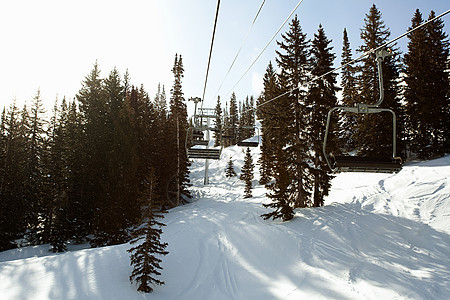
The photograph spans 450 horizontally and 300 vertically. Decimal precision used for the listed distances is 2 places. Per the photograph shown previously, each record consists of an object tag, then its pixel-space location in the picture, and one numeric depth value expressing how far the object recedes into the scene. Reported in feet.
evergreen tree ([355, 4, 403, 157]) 72.18
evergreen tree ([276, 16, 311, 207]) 51.42
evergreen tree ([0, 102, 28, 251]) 62.80
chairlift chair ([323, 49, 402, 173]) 22.46
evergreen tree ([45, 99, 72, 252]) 59.93
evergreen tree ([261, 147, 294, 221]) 44.80
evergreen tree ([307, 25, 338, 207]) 50.70
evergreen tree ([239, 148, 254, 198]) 93.84
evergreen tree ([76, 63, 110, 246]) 65.21
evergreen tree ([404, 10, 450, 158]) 71.82
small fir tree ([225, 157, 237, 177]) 153.28
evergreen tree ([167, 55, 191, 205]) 91.35
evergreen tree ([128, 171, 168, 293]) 26.02
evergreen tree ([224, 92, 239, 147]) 259.41
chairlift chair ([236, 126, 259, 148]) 74.41
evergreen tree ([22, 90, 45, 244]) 70.13
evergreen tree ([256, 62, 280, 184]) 55.22
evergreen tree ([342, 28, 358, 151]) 95.99
